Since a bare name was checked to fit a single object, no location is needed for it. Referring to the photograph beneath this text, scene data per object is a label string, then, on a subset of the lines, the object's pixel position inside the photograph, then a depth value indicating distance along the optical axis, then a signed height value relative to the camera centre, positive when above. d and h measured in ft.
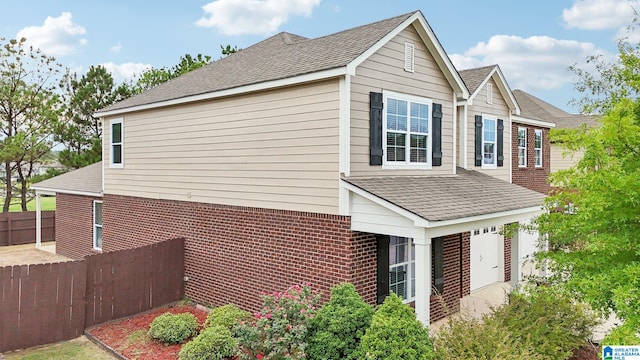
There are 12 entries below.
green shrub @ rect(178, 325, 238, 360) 24.84 -9.81
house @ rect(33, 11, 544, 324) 27.14 +0.67
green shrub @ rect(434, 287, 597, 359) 20.93 -8.03
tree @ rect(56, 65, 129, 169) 94.17 +16.30
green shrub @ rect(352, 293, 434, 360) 19.57 -7.28
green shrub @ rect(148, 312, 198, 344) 28.68 -10.06
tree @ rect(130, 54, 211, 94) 106.22 +26.97
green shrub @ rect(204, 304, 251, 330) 28.81 -9.36
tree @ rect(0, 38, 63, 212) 80.59 +14.54
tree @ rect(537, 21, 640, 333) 18.61 -1.46
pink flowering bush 22.20 -7.92
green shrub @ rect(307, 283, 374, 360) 21.81 -7.57
